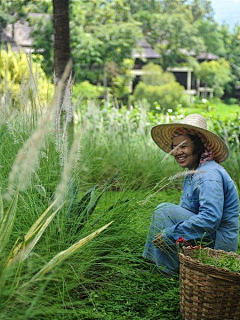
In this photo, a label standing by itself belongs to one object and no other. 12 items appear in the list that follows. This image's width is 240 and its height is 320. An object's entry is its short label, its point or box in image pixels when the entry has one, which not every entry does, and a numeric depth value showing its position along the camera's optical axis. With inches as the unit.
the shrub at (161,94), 1685.9
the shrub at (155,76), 1904.5
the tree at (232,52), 2559.1
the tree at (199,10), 3248.0
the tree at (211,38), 2741.1
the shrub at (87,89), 1263.9
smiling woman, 144.9
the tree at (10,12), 895.0
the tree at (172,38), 2262.6
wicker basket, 120.7
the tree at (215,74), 2388.0
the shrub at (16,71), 478.3
